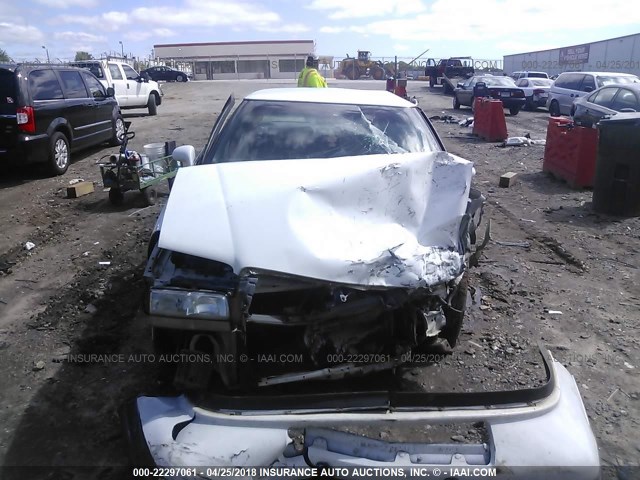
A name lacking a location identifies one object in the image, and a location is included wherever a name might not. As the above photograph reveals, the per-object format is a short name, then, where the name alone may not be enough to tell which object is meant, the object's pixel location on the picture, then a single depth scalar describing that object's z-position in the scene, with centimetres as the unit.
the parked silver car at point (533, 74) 3077
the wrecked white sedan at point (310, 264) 241
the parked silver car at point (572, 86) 1606
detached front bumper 213
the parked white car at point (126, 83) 1708
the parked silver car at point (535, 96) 2281
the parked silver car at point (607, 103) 1097
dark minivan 821
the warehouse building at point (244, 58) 6519
